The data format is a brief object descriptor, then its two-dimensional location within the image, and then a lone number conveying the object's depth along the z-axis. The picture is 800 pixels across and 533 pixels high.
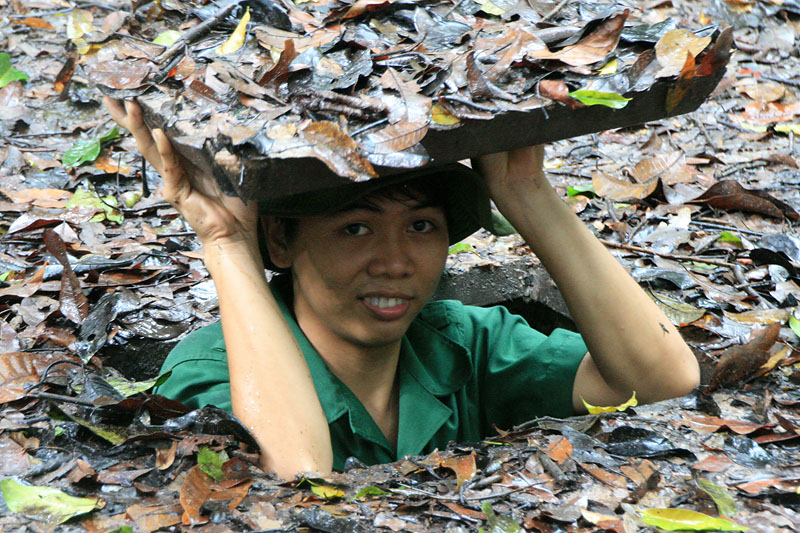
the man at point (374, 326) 4.11
